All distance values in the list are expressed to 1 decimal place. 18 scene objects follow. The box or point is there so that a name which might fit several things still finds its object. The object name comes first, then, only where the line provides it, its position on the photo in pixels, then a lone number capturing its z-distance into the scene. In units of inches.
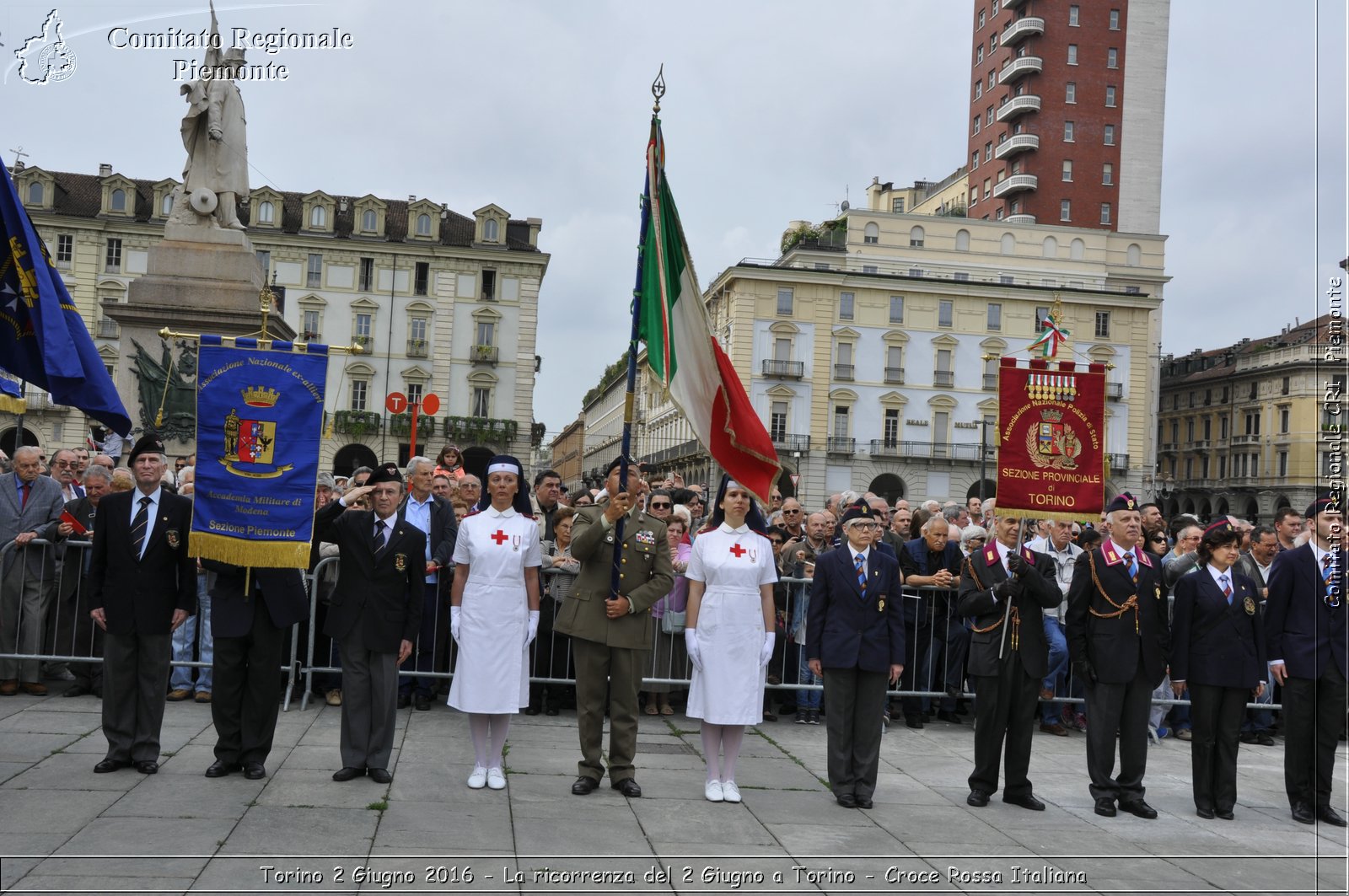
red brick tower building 3016.7
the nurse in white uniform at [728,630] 303.6
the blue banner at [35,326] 233.3
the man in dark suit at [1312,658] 329.1
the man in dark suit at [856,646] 311.0
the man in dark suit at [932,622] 442.6
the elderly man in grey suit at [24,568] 394.0
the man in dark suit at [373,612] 301.3
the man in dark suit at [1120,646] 322.0
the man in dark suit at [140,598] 299.0
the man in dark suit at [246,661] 299.3
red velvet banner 337.4
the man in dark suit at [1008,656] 319.6
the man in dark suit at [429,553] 404.8
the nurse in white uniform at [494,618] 301.0
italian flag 315.6
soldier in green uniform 302.8
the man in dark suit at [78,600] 399.9
